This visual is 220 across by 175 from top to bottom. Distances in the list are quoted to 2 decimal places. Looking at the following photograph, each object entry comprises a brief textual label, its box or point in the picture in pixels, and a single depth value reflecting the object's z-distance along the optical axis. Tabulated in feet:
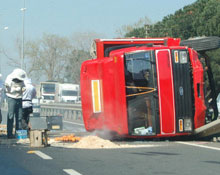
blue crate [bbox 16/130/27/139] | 52.75
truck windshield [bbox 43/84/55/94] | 285.43
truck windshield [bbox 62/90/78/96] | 278.83
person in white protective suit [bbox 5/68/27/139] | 56.03
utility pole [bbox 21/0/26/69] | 200.19
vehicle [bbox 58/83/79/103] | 278.05
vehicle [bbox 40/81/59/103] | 282.77
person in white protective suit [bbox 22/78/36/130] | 59.98
